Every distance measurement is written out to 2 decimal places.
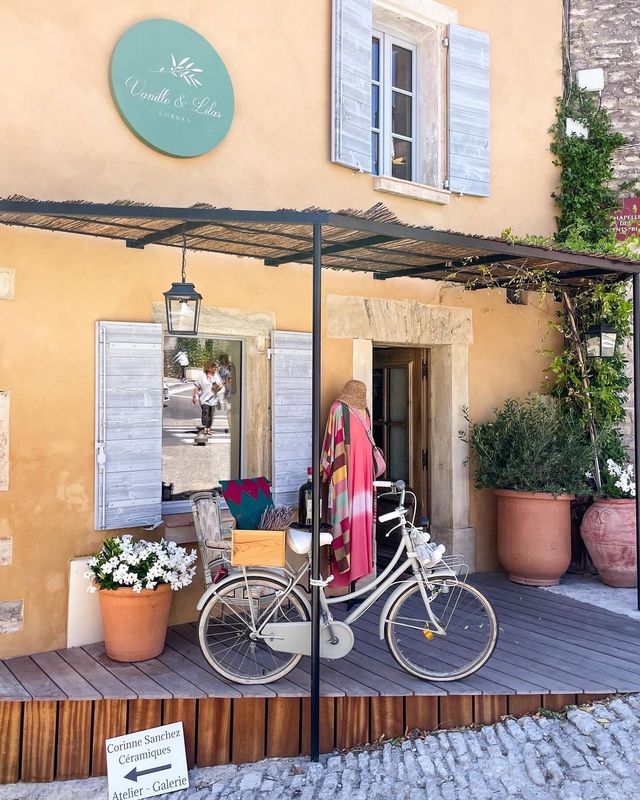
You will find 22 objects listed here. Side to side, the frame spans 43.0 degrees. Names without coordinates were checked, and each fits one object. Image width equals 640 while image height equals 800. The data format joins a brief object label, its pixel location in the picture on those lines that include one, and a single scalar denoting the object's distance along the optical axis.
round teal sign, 5.01
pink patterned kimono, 5.78
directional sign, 3.86
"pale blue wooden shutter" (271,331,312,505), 5.78
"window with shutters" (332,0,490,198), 6.50
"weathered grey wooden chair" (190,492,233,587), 4.82
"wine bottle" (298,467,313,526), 5.65
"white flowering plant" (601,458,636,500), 6.70
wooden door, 7.23
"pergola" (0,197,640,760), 4.00
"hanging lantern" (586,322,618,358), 6.52
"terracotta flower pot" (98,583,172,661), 4.59
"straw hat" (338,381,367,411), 5.94
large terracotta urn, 6.49
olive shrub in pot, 6.50
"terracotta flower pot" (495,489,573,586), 6.50
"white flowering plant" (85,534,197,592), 4.58
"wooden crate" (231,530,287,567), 4.42
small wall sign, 7.47
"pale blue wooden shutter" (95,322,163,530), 4.99
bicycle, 4.36
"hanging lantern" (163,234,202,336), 4.64
